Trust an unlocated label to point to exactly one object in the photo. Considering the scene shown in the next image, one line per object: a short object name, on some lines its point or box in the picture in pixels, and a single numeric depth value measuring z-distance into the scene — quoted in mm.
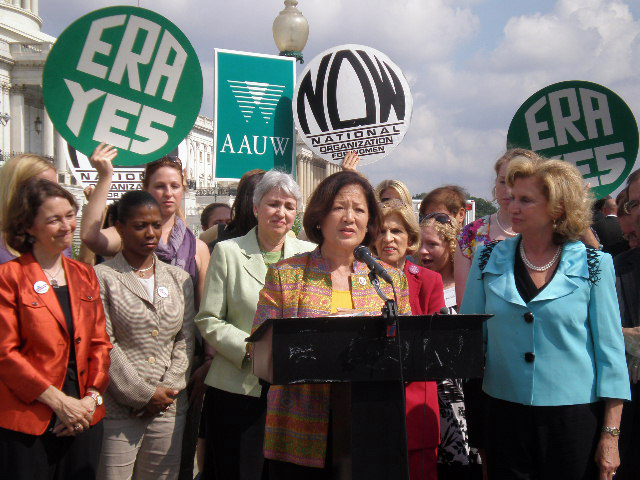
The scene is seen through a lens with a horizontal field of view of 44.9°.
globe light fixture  7781
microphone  2871
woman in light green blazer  4305
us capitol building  68250
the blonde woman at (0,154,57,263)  4094
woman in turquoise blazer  3338
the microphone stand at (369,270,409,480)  2701
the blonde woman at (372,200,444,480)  3891
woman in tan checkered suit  4168
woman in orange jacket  3635
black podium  2756
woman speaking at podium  3275
